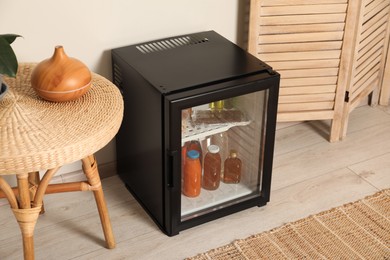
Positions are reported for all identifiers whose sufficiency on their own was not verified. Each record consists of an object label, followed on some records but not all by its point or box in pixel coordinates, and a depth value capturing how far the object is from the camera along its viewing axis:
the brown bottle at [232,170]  3.08
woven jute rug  2.87
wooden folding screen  3.17
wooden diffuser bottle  2.54
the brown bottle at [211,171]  3.03
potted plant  2.38
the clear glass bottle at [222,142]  3.04
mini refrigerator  2.78
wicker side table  2.38
